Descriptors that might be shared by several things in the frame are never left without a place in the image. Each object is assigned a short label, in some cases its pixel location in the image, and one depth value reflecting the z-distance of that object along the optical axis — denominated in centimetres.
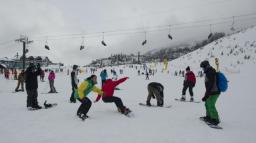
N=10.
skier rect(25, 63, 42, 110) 942
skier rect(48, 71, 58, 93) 1655
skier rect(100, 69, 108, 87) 1749
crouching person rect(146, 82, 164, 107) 992
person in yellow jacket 759
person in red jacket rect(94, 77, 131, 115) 816
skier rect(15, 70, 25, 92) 1668
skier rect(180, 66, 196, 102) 1204
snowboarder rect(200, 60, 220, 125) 673
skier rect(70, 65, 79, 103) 1162
